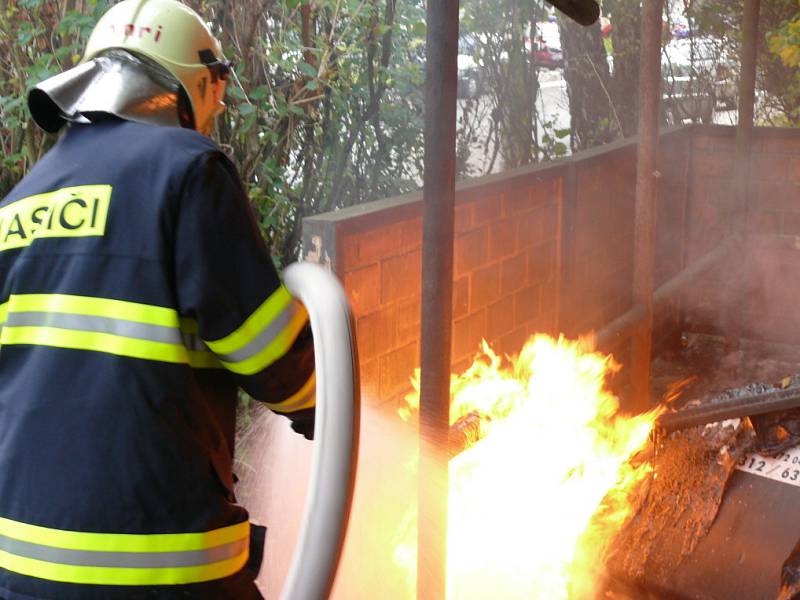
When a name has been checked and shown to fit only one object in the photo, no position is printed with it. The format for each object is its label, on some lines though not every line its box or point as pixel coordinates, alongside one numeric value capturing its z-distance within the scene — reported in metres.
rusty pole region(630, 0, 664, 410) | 4.16
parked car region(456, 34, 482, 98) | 6.76
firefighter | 1.82
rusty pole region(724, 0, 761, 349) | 6.08
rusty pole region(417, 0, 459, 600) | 2.06
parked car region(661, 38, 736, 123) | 9.11
